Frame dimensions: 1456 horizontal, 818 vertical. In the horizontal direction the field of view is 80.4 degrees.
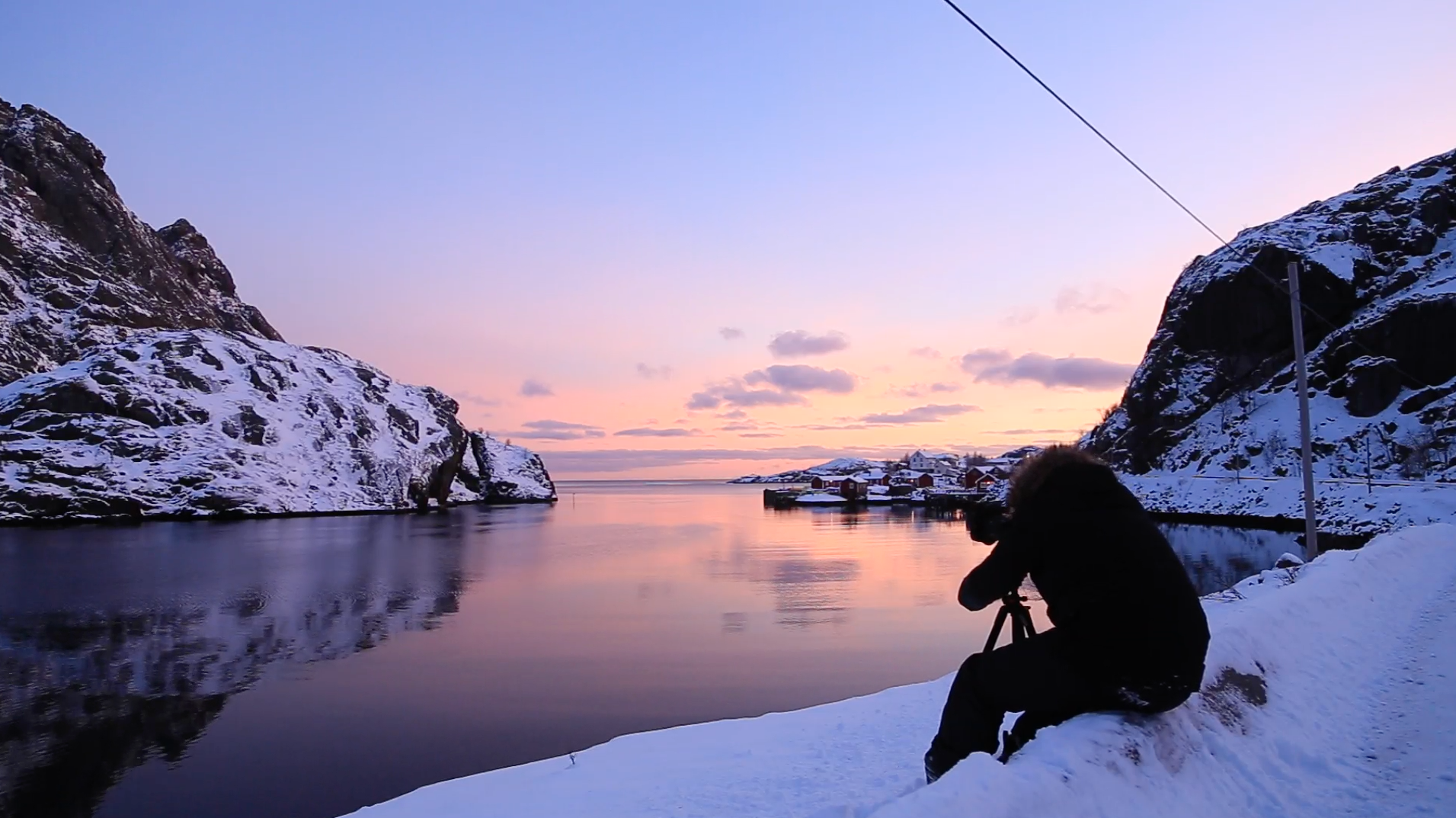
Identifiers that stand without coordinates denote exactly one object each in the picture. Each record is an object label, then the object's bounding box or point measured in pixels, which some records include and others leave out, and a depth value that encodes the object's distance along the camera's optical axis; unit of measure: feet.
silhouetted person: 12.73
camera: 14.24
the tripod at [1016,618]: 14.34
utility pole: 64.08
